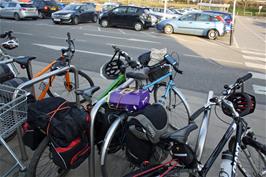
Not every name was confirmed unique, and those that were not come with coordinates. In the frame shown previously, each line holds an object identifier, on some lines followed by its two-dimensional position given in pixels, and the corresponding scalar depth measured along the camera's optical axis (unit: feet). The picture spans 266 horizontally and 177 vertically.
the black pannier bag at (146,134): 7.37
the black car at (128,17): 57.88
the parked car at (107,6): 81.76
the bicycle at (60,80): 12.34
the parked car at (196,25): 50.65
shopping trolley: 7.68
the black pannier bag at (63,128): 7.46
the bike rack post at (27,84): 9.37
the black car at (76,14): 60.85
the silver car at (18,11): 67.41
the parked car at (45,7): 76.23
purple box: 8.72
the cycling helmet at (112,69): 12.44
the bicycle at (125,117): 8.12
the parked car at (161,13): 69.11
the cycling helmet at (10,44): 14.43
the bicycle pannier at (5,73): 12.10
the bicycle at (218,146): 6.53
